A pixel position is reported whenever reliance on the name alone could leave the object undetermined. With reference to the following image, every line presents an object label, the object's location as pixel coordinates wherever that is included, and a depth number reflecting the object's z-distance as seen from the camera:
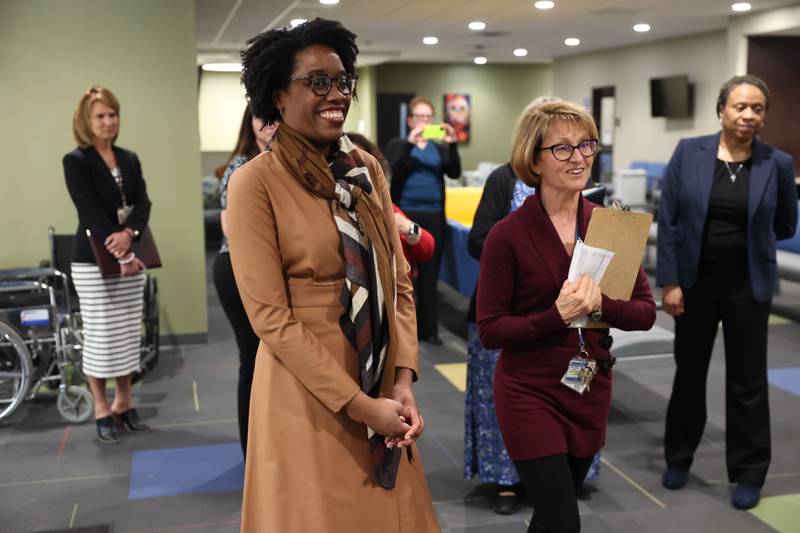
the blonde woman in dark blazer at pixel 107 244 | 4.13
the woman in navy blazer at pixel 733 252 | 3.31
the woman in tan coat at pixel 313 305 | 1.81
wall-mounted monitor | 12.77
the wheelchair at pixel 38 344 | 4.50
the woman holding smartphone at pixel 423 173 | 6.00
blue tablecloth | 6.41
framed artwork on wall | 18.88
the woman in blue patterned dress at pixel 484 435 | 3.45
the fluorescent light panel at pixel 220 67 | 17.04
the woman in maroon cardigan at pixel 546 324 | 2.22
